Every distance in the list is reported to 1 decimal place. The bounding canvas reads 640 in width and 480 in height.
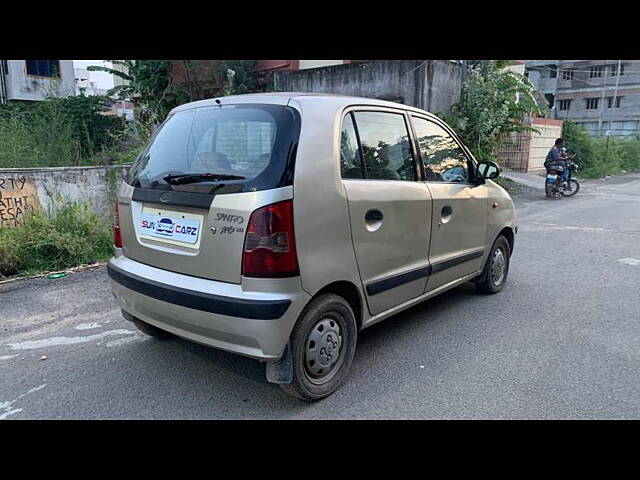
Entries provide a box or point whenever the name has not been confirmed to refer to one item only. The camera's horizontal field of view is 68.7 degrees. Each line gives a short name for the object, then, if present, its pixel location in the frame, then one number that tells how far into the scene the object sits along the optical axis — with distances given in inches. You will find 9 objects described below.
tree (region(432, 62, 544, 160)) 502.9
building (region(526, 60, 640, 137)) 1723.7
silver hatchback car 99.9
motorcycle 523.8
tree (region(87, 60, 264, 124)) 674.2
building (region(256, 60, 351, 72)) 712.4
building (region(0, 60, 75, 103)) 735.1
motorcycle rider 524.1
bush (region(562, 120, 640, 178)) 842.2
